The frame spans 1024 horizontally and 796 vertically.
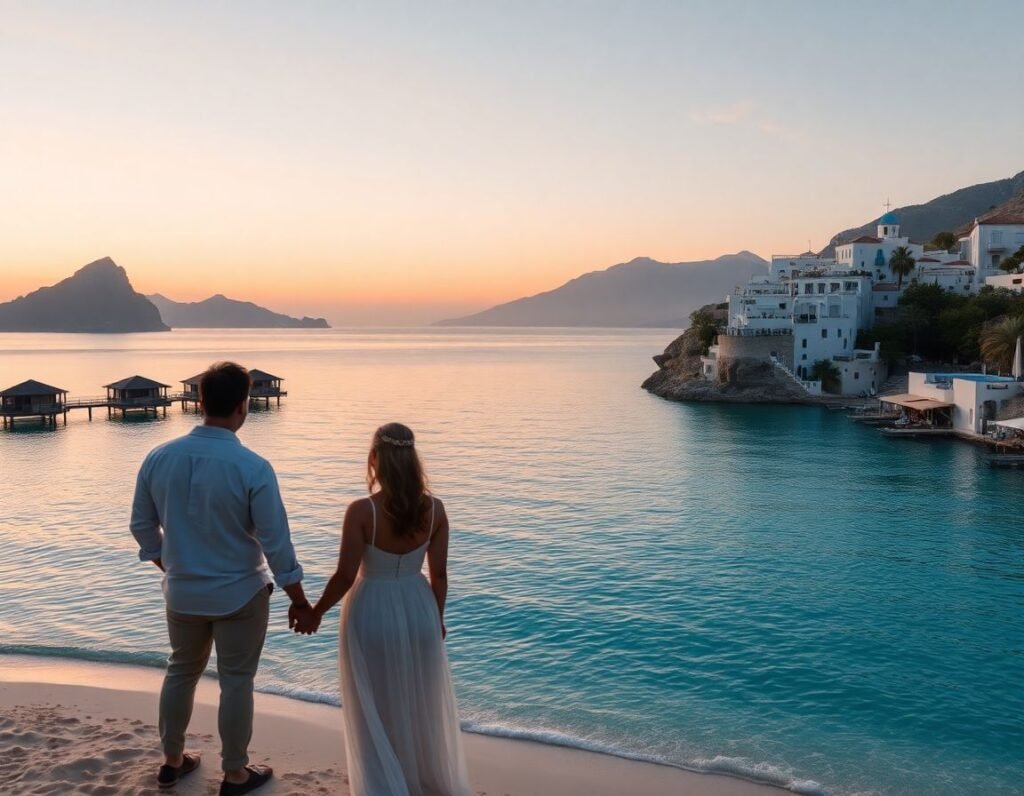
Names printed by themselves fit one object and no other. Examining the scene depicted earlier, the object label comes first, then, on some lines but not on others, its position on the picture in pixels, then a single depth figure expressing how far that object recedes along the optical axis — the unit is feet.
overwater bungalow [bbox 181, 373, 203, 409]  218.30
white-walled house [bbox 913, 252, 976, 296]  263.27
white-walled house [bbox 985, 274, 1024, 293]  233.55
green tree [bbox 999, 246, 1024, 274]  254.47
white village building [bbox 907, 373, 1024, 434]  140.97
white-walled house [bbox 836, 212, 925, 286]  280.72
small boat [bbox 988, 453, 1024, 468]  114.11
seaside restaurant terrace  151.53
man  17.57
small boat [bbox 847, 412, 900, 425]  168.35
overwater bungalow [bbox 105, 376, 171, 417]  196.75
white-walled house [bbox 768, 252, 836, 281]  286.44
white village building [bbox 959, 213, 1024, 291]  277.23
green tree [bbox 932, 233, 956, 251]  328.49
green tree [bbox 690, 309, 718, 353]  262.47
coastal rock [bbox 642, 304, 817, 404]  221.05
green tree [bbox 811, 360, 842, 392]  224.31
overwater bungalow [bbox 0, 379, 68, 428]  179.43
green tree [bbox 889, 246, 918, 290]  265.75
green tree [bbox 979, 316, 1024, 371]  169.07
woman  16.89
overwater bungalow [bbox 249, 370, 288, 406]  227.92
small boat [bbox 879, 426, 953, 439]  146.82
